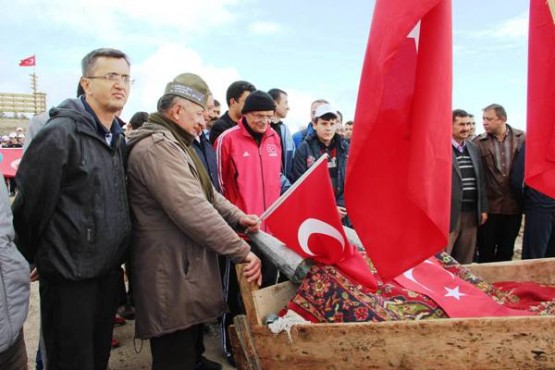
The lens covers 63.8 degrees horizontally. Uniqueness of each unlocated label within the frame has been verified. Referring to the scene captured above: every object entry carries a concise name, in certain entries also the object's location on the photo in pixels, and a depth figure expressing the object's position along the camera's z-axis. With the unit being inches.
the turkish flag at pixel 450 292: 97.4
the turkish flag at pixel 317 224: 99.6
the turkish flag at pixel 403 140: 79.4
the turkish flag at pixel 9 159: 435.2
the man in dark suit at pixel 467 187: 199.0
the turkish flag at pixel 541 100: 104.8
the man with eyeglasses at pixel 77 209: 81.0
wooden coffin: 81.6
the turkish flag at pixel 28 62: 1385.3
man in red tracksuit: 145.6
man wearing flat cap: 90.2
